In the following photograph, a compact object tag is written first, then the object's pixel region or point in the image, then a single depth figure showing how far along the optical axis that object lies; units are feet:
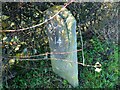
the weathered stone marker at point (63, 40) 8.60
